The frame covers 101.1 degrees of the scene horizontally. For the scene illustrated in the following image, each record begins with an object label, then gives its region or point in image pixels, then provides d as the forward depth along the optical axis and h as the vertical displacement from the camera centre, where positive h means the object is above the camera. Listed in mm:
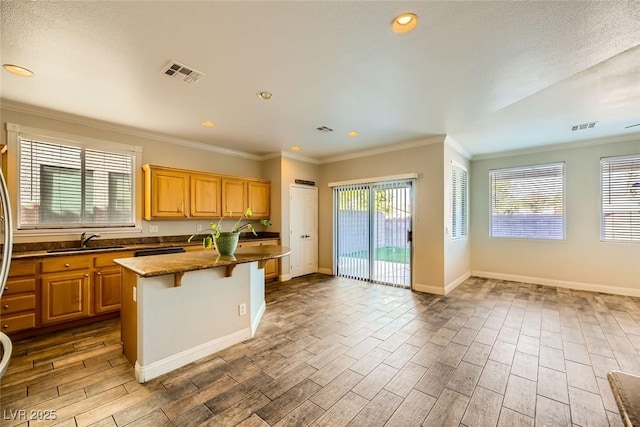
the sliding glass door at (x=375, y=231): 5027 -371
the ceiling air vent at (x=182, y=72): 2404 +1347
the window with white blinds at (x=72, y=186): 3385 +378
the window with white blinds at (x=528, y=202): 5082 +238
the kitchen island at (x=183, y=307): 2223 -893
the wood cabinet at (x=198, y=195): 4211 +331
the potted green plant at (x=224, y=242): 2885 -320
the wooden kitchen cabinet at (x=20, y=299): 2828 -950
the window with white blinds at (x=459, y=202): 5012 +234
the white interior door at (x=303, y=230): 5785 -377
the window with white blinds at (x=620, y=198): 4414 +268
